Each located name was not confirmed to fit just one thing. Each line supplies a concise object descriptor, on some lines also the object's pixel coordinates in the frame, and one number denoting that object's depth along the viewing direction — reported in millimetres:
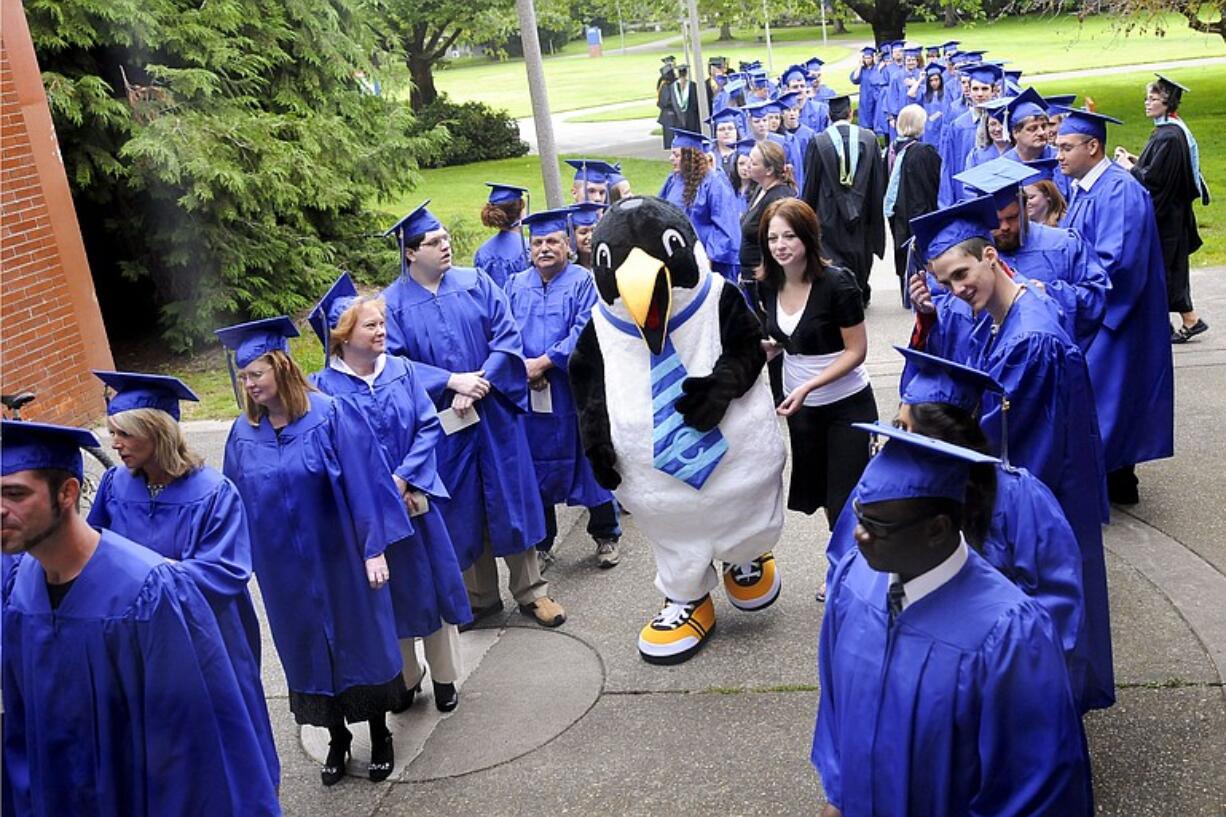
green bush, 28766
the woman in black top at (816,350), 5578
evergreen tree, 12109
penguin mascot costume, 5387
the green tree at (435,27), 28312
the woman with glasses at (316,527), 4625
